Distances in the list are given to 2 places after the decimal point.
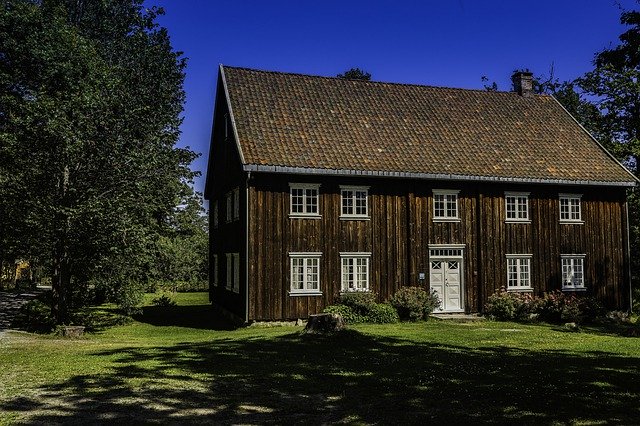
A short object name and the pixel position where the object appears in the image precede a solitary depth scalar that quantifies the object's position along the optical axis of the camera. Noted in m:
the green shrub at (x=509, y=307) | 25.39
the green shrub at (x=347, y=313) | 22.89
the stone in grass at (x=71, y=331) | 20.30
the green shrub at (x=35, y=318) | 22.48
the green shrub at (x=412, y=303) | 23.89
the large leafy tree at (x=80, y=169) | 20.62
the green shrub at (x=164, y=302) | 35.62
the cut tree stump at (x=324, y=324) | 18.31
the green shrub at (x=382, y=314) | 23.05
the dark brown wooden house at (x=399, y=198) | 23.34
